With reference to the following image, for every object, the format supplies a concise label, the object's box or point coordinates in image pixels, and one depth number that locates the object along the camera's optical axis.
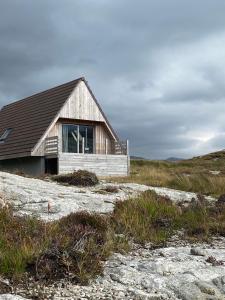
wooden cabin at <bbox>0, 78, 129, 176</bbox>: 21.02
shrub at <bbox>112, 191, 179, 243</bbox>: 6.73
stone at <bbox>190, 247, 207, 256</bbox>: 5.69
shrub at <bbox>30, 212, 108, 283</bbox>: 4.49
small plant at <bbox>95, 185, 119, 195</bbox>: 11.85
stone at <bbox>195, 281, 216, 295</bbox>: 4.51
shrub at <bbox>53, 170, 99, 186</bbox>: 13.72
